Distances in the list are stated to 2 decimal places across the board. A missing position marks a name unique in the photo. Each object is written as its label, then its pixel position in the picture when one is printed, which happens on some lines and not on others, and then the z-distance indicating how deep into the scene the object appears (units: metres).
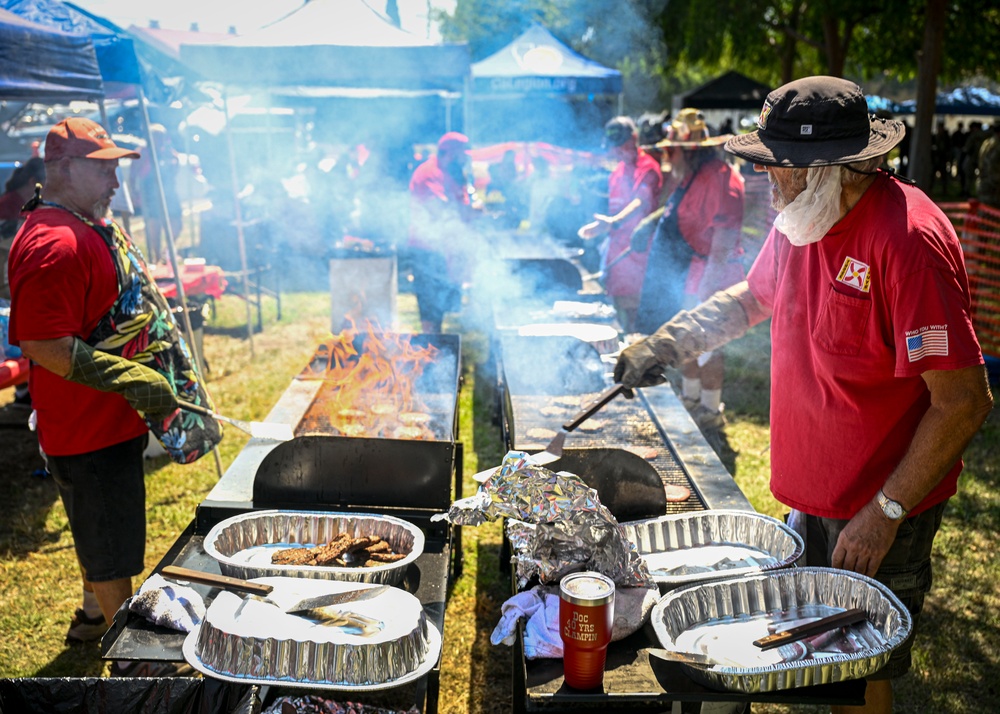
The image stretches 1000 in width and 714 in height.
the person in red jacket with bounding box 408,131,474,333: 8.46
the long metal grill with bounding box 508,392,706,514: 4.18
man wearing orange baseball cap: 3.12
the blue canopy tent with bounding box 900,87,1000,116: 26.88
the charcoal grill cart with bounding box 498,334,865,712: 2.12
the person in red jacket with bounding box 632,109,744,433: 6.32
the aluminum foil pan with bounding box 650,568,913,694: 2.03
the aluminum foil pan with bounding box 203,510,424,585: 3.05
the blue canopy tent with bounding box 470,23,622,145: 13.93
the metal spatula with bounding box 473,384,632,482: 3.06
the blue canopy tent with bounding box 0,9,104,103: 4.87
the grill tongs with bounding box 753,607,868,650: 2.22
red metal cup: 2.08
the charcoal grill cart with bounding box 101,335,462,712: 3.27
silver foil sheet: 2.55
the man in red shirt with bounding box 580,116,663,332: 7.66
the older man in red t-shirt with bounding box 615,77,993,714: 2.20
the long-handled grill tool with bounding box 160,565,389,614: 2.54
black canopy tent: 22.14
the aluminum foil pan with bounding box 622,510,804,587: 2.91
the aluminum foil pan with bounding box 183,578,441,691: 2.29
